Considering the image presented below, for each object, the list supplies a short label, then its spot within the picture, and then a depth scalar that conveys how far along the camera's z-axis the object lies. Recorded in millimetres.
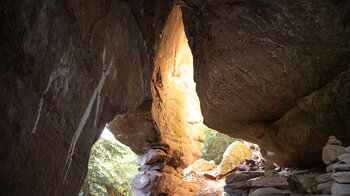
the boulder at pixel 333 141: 5309
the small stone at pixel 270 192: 6371
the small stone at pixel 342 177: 4665
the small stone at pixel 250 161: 9406
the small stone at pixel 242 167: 9461
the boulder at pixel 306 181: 6356
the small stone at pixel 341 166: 4764
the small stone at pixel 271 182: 6461
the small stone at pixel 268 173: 6837
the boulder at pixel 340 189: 4582
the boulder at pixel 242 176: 7773
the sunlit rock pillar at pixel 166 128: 9117
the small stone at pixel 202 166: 13266
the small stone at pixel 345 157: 4825
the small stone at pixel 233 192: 7531
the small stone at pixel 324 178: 5822
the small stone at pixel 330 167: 5189
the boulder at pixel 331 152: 5152
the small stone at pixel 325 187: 5633
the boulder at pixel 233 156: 12297
